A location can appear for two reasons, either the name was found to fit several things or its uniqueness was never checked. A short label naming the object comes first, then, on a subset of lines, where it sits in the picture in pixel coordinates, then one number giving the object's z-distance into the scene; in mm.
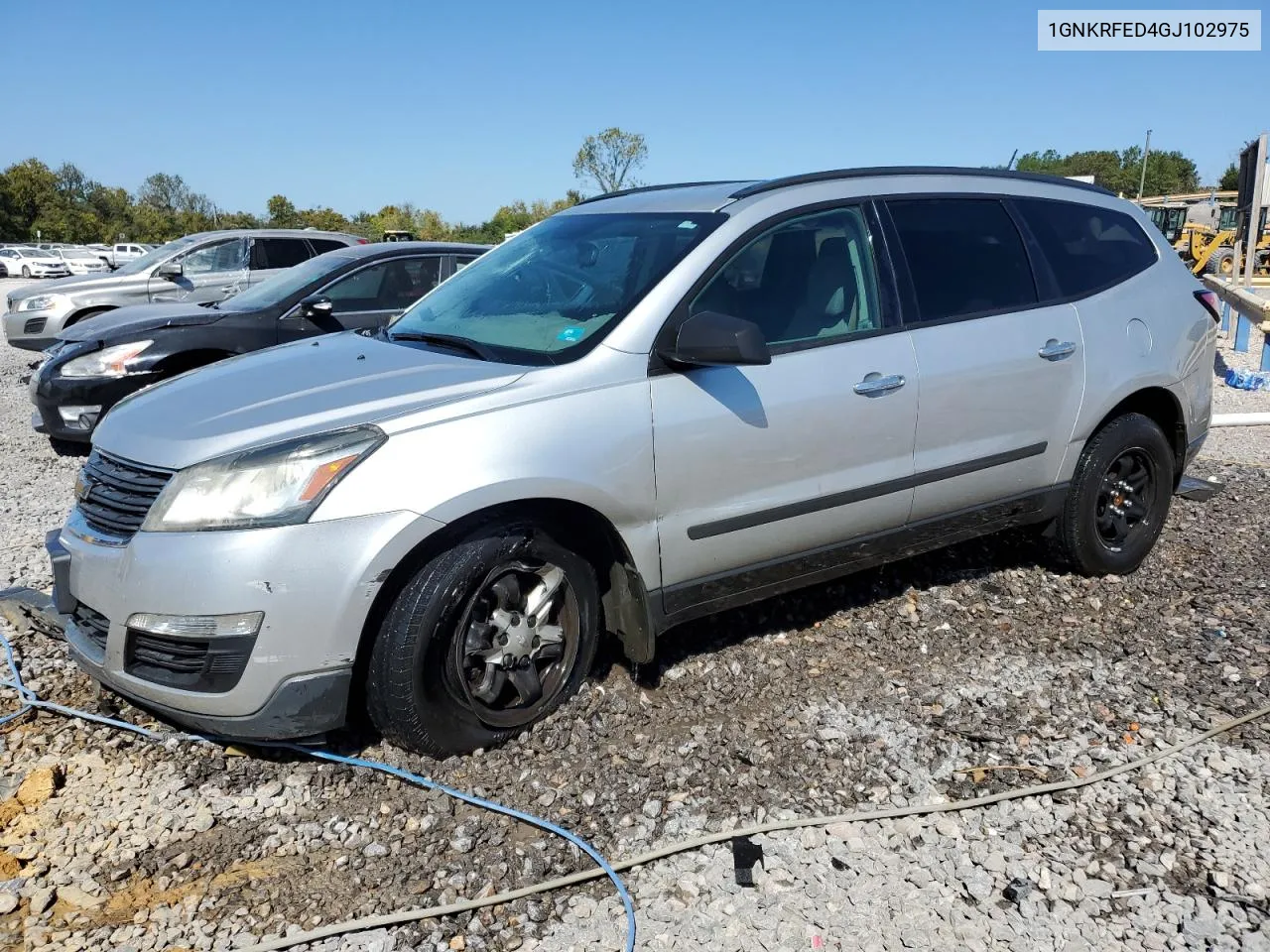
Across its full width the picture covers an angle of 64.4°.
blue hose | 2754
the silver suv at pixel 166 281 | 11836
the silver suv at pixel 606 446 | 2906
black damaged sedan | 7148
